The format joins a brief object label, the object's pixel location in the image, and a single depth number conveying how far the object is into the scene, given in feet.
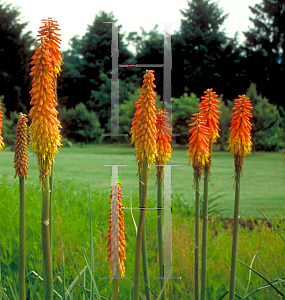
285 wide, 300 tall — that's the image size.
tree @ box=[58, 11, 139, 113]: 102.78
